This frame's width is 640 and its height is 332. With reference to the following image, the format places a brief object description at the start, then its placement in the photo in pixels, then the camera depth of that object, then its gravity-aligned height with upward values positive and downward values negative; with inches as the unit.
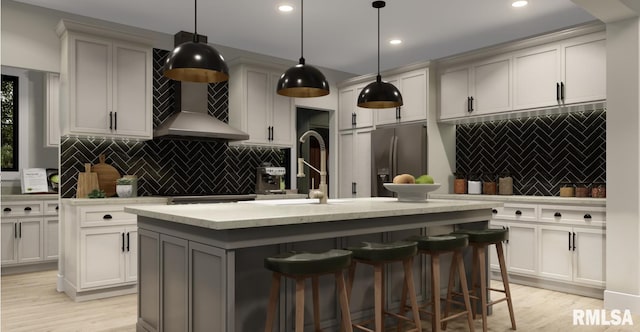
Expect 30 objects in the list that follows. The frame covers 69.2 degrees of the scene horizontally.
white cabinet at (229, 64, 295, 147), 231.0 +32.0
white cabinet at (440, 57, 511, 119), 202.7 +36.3
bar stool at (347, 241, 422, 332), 105.8 -21.0
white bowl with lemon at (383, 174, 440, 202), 143.3 -6.0
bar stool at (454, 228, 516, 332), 131.6 -24.7
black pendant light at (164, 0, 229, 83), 110.0 +26.3
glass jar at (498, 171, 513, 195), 212.1 -8.1
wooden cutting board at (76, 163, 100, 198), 183.6 -5.7
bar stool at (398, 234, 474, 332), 119.6 -22.6
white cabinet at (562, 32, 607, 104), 171.6 +37.5
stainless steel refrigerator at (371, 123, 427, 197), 227.3 +7.6
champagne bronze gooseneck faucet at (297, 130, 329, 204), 137.6 -4.8
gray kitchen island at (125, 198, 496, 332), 93.3 -19.1
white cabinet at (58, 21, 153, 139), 175.5 +34.1
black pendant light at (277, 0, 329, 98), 135.3 +26.3
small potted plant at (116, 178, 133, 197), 187.9 -7.9
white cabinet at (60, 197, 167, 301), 168.2 -30.0
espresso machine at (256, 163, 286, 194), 241.0 -5.7
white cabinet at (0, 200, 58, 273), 207.0 -29.8
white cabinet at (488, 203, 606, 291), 167.2 -28.6
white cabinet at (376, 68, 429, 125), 230.5 +36.0
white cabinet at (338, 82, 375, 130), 264.4 +33.0
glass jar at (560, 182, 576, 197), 188.1 -9.6
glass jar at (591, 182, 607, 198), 177.5 -9.3
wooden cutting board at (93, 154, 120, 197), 194.1 -3.1
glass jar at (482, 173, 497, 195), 217.9 -8.2
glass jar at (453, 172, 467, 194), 228.5 -9.0
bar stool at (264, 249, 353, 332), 91.0 -20.3
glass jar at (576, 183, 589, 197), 184.2 -9.4
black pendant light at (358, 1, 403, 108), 162.2 +26.0
